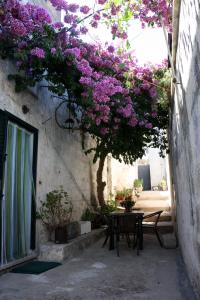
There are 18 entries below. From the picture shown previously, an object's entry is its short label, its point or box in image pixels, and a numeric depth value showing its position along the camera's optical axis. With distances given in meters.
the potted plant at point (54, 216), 5.33
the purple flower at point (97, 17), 4.72
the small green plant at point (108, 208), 8.68
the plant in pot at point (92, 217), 7.68
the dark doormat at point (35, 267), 4.21
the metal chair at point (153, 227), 5.99
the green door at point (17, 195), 4.39
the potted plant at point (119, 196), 12.05
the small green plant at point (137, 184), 14.45
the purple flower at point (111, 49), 5.91
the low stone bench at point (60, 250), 4.94
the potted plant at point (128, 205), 8.26
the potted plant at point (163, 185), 17.02
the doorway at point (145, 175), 19.97
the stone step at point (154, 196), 12.41
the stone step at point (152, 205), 10.43
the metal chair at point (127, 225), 5.57
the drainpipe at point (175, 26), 2.70
